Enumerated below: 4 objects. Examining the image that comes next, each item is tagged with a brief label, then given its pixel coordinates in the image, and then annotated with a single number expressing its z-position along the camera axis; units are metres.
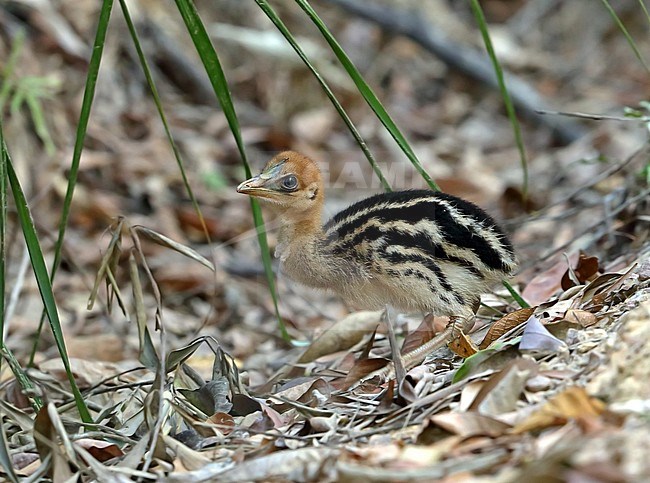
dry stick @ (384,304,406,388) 5.28
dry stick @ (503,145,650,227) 8.51
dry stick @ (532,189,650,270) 7.99
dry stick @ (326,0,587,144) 17.03
